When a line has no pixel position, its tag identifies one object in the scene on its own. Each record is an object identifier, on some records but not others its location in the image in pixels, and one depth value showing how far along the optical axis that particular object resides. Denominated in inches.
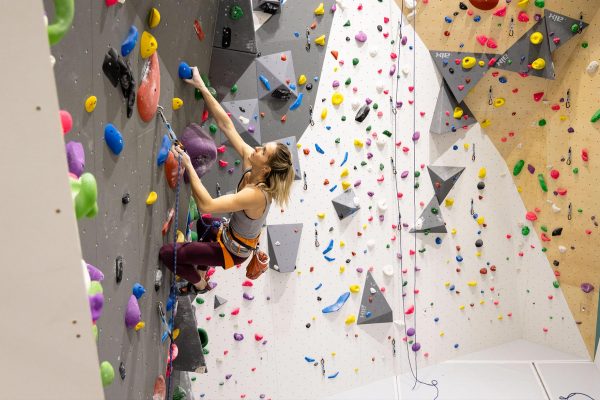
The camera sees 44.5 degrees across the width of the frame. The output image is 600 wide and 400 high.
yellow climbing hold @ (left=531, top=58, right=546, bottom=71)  185.3
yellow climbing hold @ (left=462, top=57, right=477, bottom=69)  184.4
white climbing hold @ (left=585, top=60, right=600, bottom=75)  181.0
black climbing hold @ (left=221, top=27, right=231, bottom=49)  154.0
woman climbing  119.6
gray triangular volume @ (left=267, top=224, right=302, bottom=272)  170.9
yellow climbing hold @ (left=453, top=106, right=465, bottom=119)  188.7
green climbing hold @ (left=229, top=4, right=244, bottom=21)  153.1
